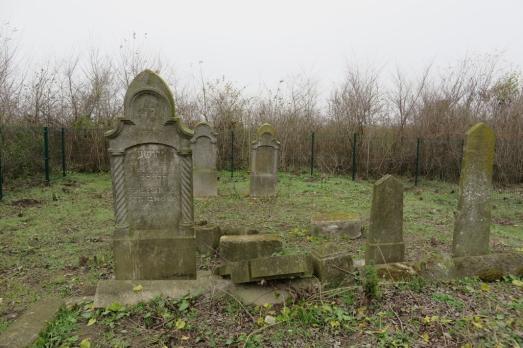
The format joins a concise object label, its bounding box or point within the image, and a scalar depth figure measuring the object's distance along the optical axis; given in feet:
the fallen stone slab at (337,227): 22.82
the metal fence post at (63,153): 44.32
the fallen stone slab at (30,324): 9.38
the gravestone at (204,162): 36.58
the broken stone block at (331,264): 12.52
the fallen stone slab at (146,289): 12.11
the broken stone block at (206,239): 18.95
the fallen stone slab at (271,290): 11.82
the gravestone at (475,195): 15.56
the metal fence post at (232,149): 53.72
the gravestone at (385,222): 15.57
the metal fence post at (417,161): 50.83
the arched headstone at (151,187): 14.16
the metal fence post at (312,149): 55.52
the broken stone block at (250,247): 16.22
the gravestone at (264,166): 36.73
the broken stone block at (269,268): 11.62
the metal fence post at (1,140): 38.10
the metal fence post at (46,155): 39.96
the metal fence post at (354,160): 53.72
